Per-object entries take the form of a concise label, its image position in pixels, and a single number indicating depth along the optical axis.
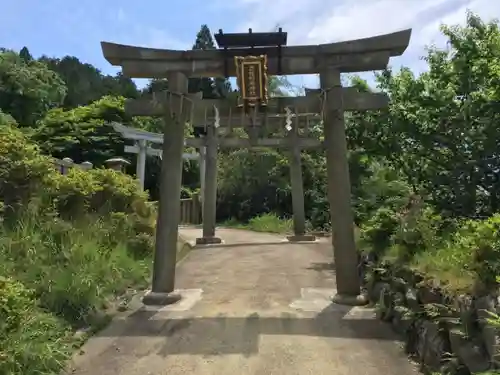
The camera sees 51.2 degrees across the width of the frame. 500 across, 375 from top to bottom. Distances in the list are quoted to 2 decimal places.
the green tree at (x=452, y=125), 7.71
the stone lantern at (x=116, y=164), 14.14
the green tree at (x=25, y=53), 49.59
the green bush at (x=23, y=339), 4.55
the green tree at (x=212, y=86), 41.19
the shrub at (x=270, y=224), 22.84
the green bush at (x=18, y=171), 8.39
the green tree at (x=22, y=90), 28.25
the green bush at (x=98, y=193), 9.67
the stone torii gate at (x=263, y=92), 8.19
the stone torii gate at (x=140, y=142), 21.30
